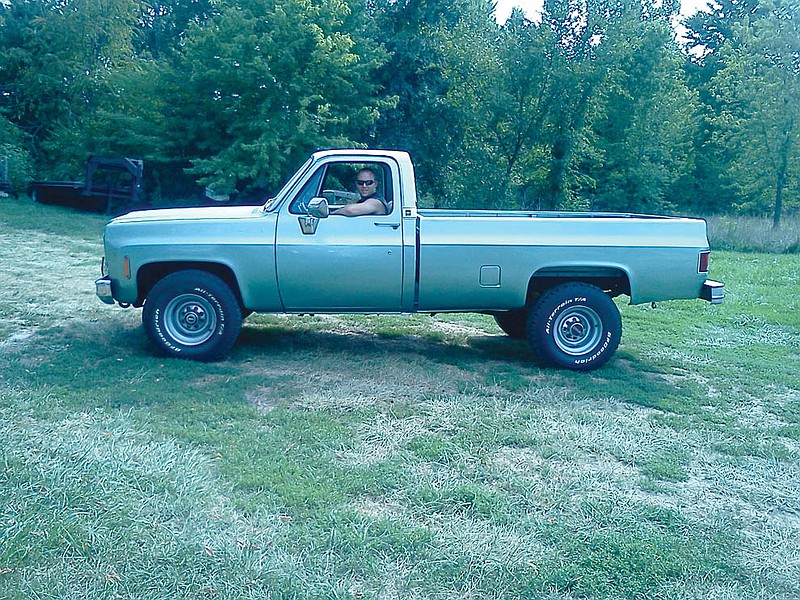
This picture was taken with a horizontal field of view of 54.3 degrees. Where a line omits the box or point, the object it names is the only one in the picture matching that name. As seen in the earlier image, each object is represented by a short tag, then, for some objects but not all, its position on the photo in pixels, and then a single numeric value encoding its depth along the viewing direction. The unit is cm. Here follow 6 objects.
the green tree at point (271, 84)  2247
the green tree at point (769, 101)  2388
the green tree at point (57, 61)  3136
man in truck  682
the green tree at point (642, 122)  2961
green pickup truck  669
